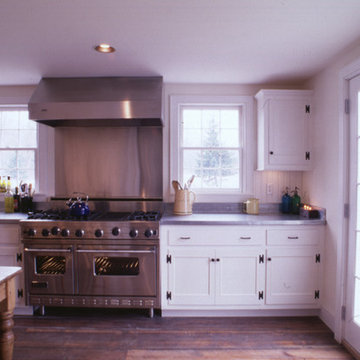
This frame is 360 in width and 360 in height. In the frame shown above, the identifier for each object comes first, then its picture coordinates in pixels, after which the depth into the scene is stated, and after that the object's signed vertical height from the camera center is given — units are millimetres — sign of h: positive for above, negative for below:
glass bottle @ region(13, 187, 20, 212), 3217 -290
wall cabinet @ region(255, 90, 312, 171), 2930 +506
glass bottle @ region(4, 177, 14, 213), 3191 -299
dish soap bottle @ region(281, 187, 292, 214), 3129 -294
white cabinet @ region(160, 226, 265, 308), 2674 -858
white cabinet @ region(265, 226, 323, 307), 2666 -844
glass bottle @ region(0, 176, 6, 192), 3347 -104
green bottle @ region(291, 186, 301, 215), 3100 -300
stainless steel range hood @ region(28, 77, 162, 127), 2654 +741
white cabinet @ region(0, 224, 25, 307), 2777 -670
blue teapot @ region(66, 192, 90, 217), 2812 -324
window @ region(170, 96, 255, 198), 3303 +382
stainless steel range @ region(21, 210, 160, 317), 2654 -809
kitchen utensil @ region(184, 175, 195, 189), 3088 -56
